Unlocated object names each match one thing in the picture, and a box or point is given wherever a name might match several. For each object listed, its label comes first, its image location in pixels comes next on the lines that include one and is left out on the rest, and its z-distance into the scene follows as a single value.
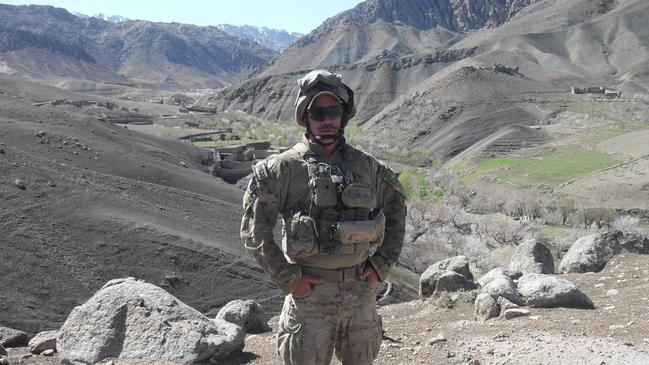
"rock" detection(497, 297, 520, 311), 7.98
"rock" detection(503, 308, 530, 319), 7.80
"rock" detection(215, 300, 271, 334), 9.05
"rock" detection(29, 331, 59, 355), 7.77
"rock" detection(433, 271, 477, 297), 9.62
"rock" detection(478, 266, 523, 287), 9.84
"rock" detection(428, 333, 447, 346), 7.18
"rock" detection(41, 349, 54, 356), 7.62
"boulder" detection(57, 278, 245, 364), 6.84
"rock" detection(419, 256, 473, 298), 10.52
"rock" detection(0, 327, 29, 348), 8.45
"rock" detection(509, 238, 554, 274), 11.60
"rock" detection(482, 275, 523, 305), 8.23
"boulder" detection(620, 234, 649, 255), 11.51
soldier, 4.11
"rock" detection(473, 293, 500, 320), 7.99
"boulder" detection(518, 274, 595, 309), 8.02
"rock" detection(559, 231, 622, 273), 11.05
